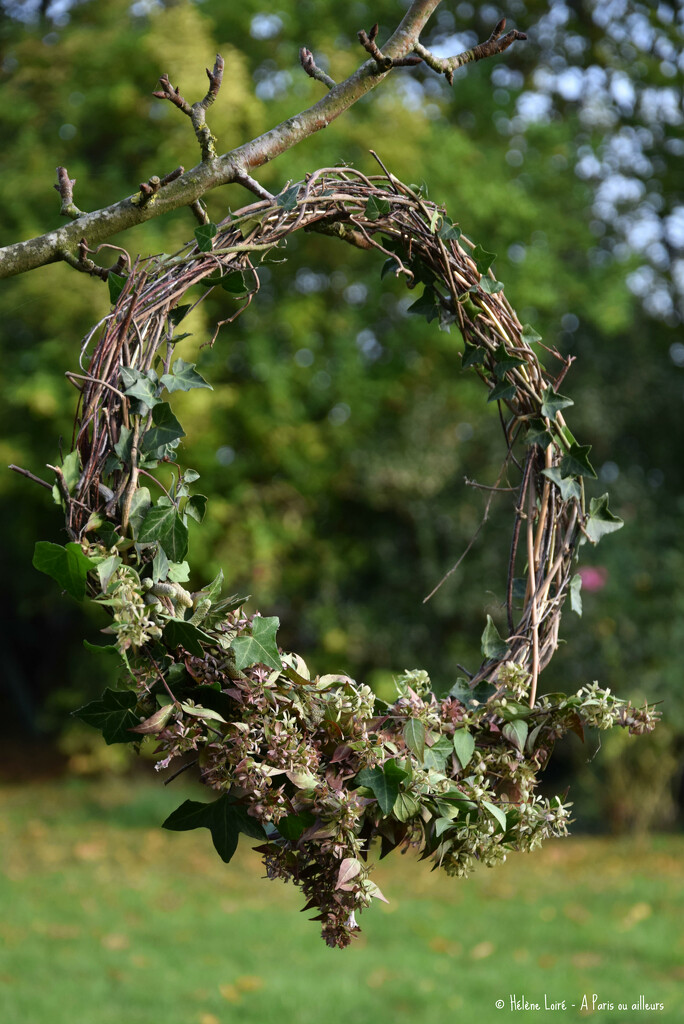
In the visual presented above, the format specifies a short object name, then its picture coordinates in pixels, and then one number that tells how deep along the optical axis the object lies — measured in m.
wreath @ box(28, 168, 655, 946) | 2.67
